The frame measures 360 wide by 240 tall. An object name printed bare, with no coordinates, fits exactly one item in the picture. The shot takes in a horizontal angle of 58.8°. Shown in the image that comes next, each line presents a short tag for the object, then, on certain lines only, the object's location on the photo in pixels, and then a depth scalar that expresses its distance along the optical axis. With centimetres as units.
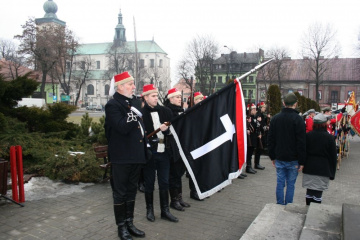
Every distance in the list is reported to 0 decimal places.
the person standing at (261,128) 956
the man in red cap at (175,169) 549
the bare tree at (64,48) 4322
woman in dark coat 479
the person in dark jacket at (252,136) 884
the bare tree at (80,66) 6005
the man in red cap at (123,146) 397
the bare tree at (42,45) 4103
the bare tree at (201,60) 5159
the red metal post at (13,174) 550
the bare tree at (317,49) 4841
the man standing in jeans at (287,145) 486
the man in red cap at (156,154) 488
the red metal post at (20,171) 559
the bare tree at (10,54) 5172
